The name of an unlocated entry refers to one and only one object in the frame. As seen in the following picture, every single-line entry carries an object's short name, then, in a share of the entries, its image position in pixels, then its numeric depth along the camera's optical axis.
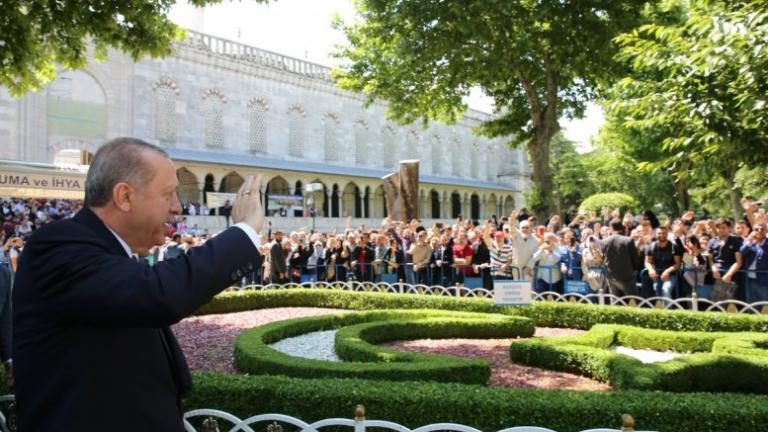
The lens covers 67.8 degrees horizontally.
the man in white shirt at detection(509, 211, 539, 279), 11.09
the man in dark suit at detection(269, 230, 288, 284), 14.58
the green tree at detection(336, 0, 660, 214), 14.74
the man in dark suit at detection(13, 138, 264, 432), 1.73
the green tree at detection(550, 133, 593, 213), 51.17
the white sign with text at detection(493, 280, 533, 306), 8.22
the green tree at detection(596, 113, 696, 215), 30.47
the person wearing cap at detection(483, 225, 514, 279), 11.55
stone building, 27.14
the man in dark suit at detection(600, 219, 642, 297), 9.80
